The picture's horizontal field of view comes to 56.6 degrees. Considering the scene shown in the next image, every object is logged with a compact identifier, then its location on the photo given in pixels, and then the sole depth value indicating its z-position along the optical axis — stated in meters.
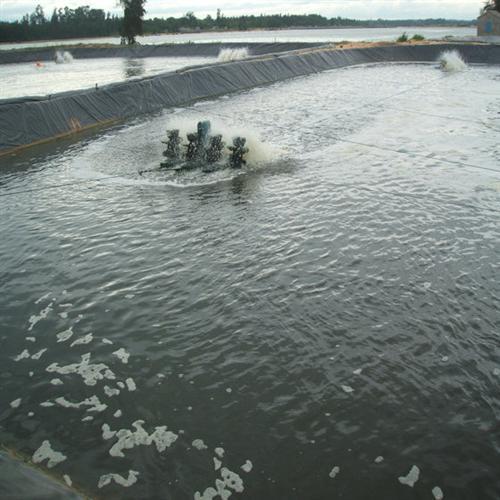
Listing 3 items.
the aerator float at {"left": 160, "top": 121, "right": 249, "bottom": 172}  15.34
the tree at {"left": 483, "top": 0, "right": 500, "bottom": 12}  64.44
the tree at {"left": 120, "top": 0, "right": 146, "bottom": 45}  67.00
